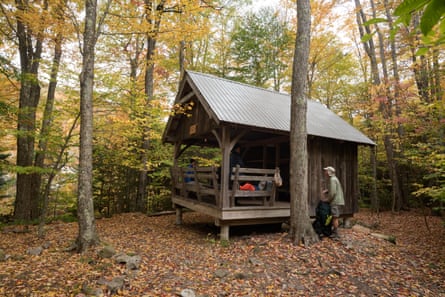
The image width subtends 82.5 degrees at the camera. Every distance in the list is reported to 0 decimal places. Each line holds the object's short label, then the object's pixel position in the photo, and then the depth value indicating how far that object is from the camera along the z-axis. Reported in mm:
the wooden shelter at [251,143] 6863
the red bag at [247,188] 7344
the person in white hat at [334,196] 6785
